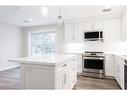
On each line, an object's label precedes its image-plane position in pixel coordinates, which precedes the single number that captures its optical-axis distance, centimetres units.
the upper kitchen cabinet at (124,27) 247
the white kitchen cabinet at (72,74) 208
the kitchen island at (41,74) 134
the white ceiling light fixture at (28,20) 349
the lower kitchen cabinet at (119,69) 212
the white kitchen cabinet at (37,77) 135
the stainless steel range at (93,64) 300
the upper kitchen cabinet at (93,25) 320
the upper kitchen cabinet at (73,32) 344
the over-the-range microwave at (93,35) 313
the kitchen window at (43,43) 459
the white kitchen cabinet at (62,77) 142
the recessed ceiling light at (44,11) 253
